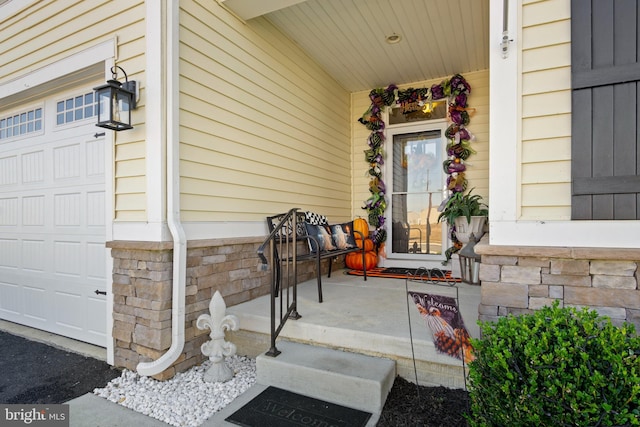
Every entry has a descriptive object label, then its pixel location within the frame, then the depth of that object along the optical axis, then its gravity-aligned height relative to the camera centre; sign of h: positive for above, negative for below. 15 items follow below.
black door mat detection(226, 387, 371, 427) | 1.83 -1.13
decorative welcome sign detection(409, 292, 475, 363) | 1.83 -0.62
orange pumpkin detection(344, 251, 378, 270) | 4.93 -0.69
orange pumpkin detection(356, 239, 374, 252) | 4.88 -0.45
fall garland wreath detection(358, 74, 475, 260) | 4.73 +1.15
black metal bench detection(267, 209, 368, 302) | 3.19 -0.40
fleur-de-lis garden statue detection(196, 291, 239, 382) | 2.44 -0.94
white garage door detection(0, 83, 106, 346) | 3.12 -0.05
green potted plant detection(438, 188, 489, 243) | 4.01 -0.03
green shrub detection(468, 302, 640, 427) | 1.22 -0.61
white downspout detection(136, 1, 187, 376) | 2.48 +0.15
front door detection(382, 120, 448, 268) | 5.08 +0.30
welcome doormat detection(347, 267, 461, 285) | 4.40 -0.82
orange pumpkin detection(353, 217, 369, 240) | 5.08 -0.21
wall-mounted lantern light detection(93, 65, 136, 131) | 2.50 +0.81
